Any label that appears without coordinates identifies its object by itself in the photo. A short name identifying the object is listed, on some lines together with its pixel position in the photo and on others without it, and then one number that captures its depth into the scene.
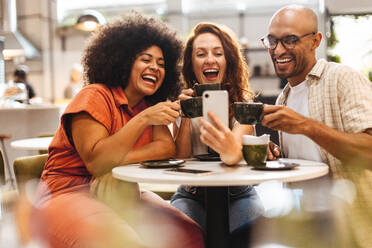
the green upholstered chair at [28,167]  2.34
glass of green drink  1.58
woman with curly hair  1.51
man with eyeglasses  1.75
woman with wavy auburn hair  2.01
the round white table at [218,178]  1.31
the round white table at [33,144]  2.89
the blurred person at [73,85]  7.36
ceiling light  5.75
